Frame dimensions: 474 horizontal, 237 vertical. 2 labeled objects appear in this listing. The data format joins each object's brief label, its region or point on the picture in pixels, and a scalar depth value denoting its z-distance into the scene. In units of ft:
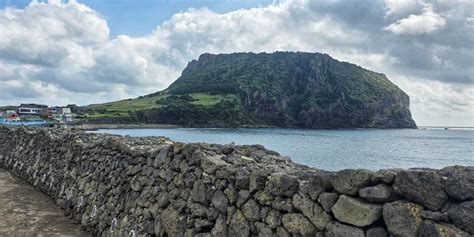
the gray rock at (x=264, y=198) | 20.39
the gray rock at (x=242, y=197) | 21.81
